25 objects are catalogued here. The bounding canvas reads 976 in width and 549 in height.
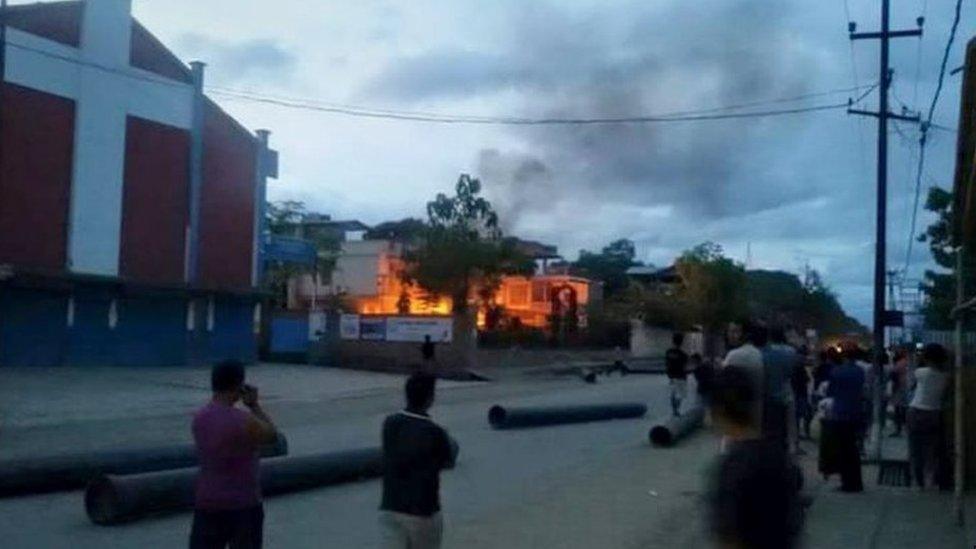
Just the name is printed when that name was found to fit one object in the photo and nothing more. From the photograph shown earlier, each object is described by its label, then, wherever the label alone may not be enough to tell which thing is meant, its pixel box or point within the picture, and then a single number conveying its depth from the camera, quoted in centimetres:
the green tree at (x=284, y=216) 7269
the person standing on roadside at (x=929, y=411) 1448
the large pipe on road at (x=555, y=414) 2403
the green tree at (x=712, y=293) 7006
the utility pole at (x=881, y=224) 2453
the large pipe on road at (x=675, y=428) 2116
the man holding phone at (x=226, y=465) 727
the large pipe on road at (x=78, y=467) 1415
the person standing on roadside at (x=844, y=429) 1509
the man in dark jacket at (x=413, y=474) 704
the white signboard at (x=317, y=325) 5153
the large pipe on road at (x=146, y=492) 1241
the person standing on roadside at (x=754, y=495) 500
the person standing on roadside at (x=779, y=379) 1209
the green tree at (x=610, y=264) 9825
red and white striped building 3928
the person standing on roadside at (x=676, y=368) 2450
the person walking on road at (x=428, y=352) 4534
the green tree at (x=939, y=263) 2758
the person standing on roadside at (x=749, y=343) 1232
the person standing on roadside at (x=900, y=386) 2219
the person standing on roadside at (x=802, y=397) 1823
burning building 7025
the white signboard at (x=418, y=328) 4962
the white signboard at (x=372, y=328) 5012
